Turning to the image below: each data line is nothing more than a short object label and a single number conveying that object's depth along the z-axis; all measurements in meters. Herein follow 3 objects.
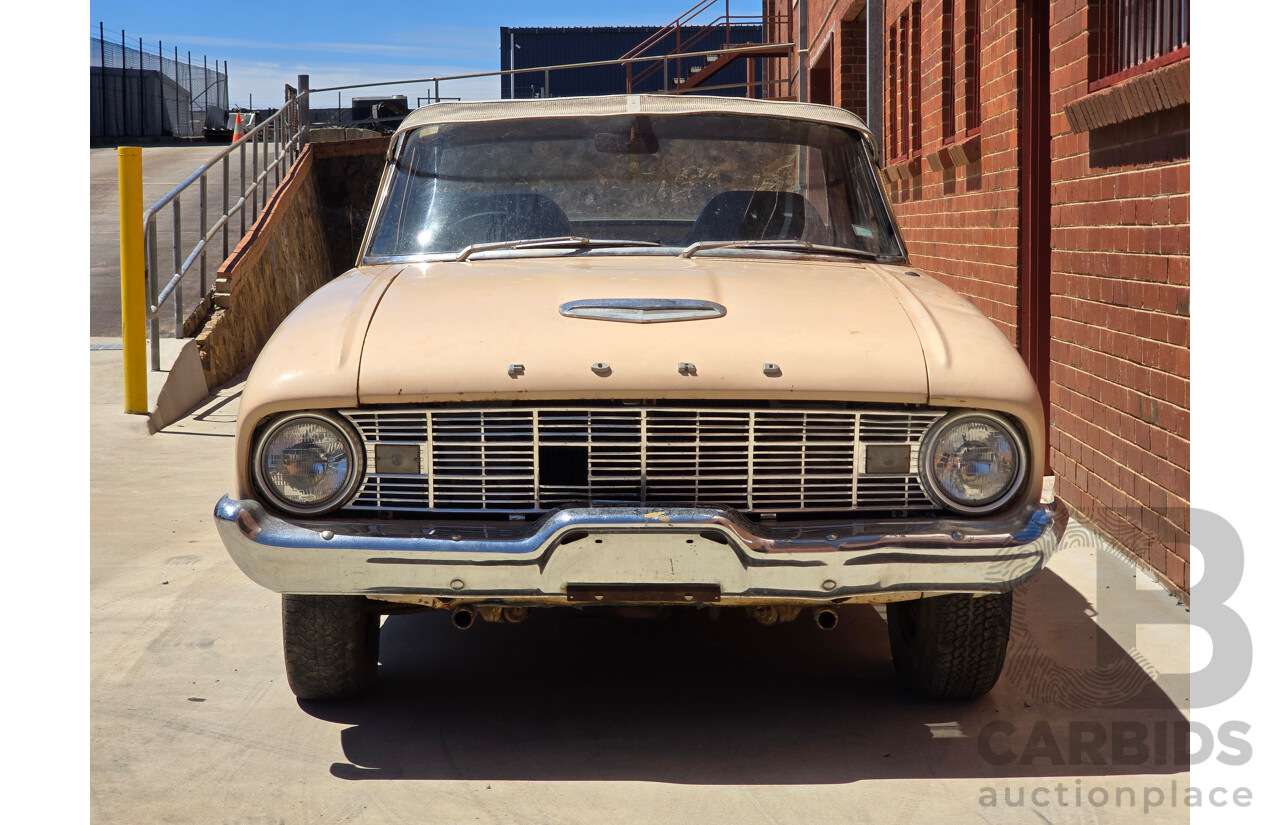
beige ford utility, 3.11
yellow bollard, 8.24
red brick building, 4.74
